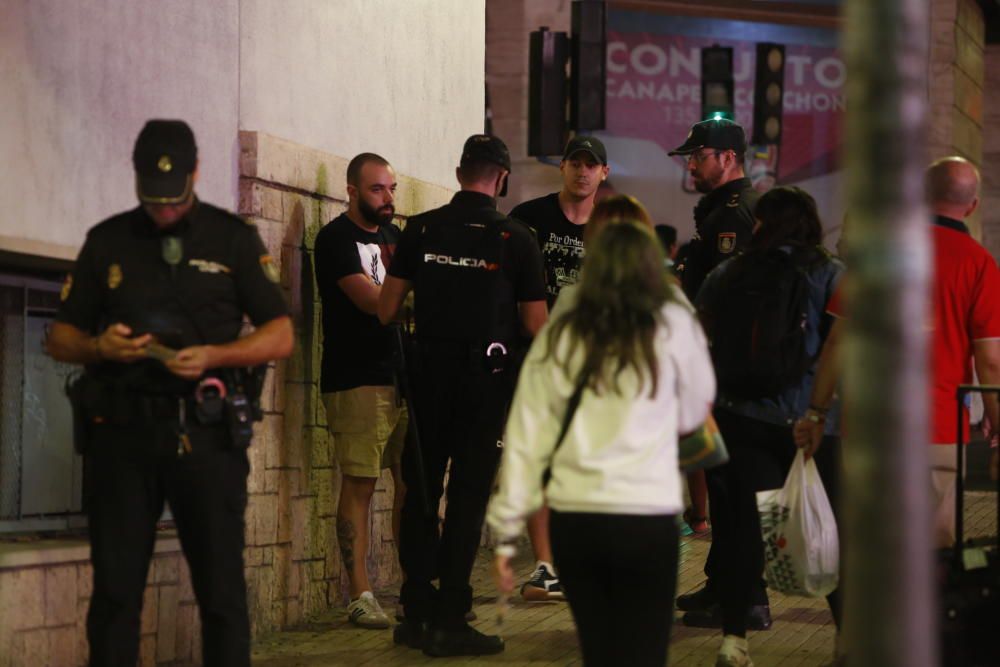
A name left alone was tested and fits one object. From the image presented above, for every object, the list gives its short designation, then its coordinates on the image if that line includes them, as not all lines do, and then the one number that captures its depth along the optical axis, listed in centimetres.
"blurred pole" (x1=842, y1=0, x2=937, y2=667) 589
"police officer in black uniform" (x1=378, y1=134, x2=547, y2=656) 1420
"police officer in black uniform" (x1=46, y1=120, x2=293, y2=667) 1053
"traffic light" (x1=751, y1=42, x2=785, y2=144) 3962
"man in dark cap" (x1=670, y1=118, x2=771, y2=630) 1569
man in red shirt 1250
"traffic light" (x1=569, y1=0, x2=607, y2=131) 3000
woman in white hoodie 909
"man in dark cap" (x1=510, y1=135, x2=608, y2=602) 1681
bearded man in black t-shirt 1543
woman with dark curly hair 1301
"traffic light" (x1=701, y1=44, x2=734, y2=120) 3875
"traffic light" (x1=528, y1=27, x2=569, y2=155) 3025
